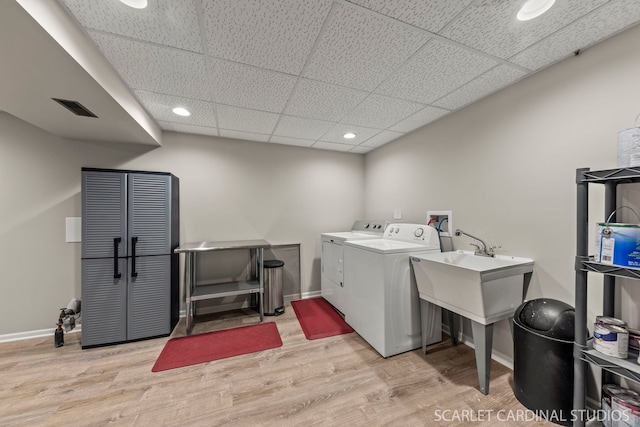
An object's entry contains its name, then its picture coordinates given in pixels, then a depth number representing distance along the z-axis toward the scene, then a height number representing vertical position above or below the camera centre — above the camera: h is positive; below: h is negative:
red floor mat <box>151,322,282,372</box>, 2.03 -1.34
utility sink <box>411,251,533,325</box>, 1.55 -0.53
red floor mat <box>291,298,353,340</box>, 2.49 -1.34
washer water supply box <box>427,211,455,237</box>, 2.42 -0.10
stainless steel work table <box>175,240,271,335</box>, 2.51 -0.90
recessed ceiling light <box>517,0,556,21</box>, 1.15 +1.08
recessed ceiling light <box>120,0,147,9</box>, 1.12 +1.05
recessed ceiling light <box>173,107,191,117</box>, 2.29 +1.05
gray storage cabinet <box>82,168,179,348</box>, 2.22 -0.46
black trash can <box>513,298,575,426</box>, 1.37 -0.93
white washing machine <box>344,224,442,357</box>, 2.01 -0.79
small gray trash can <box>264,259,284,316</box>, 2.97 -1.05
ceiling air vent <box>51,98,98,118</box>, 1.74 +0.85
